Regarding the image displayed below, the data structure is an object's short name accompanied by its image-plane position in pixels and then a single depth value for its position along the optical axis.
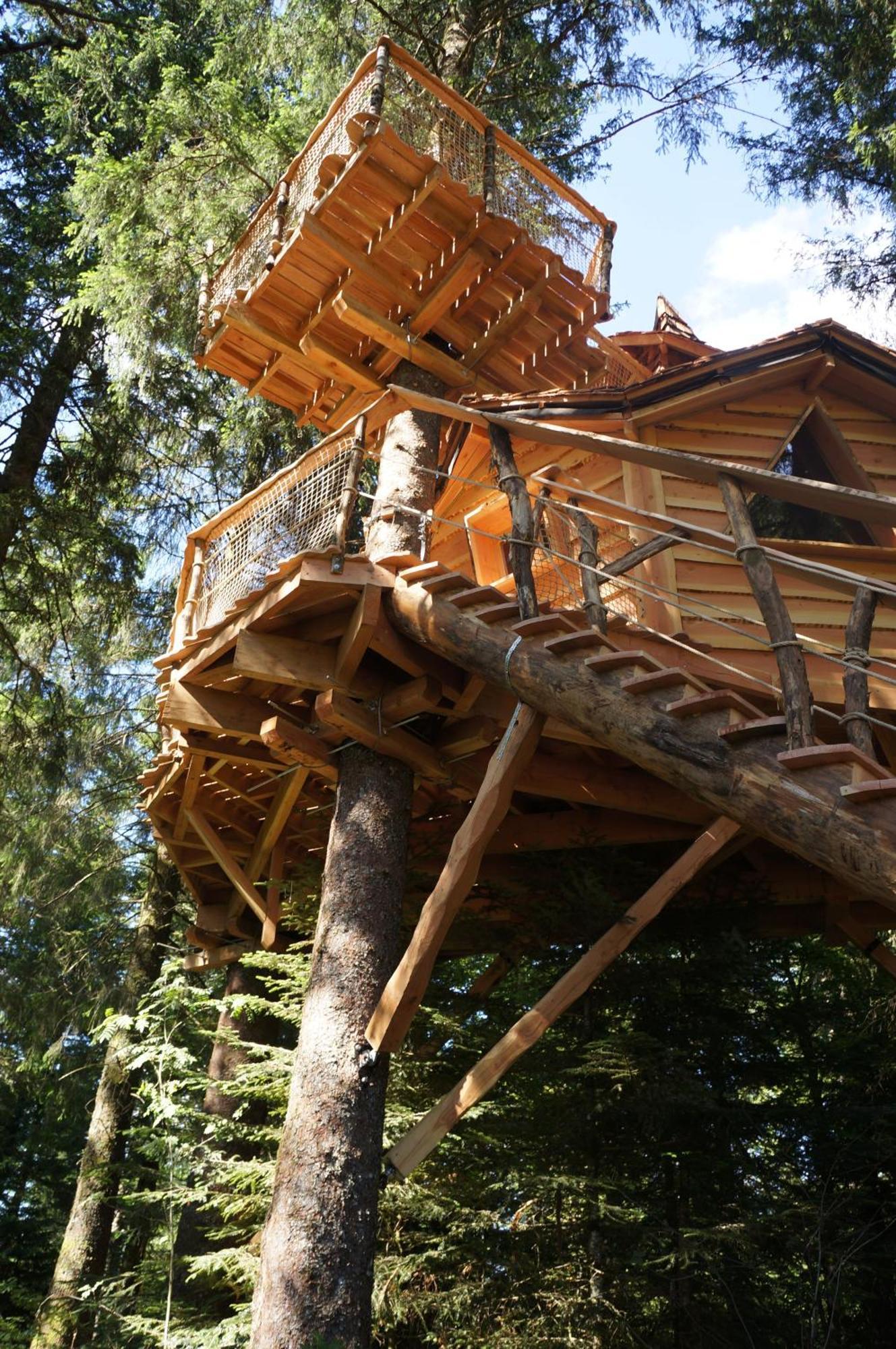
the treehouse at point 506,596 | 4.90
